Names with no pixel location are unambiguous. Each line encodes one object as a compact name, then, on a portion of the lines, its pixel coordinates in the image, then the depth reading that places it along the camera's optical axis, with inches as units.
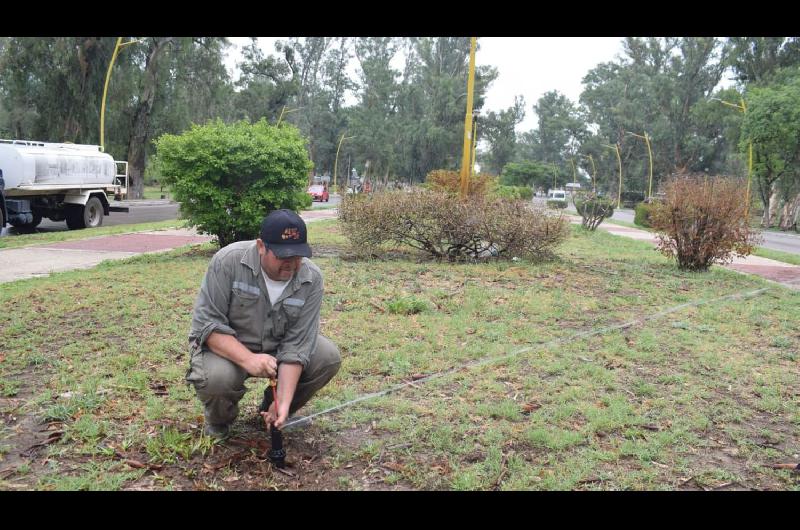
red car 1738.4
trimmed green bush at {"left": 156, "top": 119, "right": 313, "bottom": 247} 424.2
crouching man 132.2
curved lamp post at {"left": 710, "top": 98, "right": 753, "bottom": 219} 1360.7
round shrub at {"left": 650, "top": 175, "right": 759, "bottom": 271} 401.7
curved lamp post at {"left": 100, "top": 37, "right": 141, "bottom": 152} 1113.4
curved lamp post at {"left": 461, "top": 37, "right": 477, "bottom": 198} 566.9
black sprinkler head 131.8
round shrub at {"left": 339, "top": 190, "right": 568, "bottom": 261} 411.8
